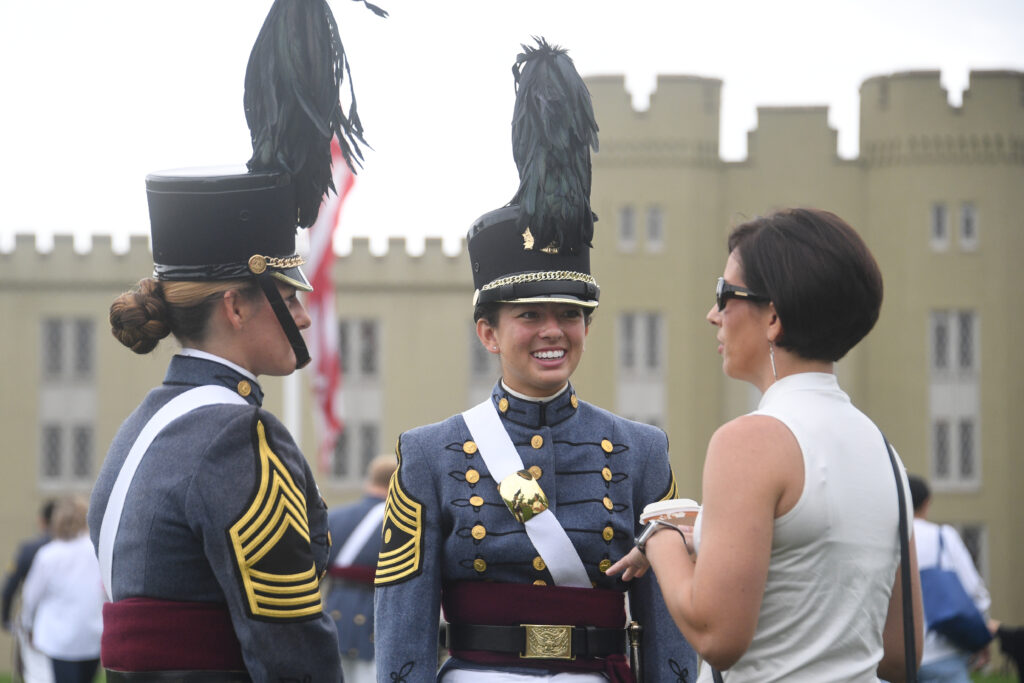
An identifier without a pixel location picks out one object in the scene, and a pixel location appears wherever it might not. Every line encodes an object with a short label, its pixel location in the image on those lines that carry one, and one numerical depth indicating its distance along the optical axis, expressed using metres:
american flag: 35.25
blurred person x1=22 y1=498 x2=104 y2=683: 19.44
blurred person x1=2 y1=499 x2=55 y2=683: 19.94
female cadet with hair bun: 6.27
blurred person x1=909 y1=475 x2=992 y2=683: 13.33
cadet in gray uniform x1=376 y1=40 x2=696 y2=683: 7.37
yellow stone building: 66.31
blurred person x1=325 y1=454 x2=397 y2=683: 16.06
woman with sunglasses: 5.69
